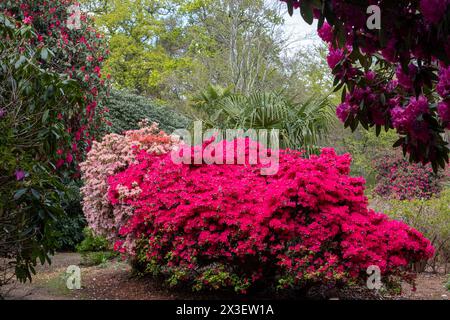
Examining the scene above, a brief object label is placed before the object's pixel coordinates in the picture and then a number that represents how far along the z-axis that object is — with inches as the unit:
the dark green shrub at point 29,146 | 154.0
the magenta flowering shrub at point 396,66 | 84.7
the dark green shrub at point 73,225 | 335.3
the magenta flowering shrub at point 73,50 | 320.2
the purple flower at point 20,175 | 151.4
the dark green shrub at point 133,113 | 440.1
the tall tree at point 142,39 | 944.9
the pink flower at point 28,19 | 289.6
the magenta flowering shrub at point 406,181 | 494.6
